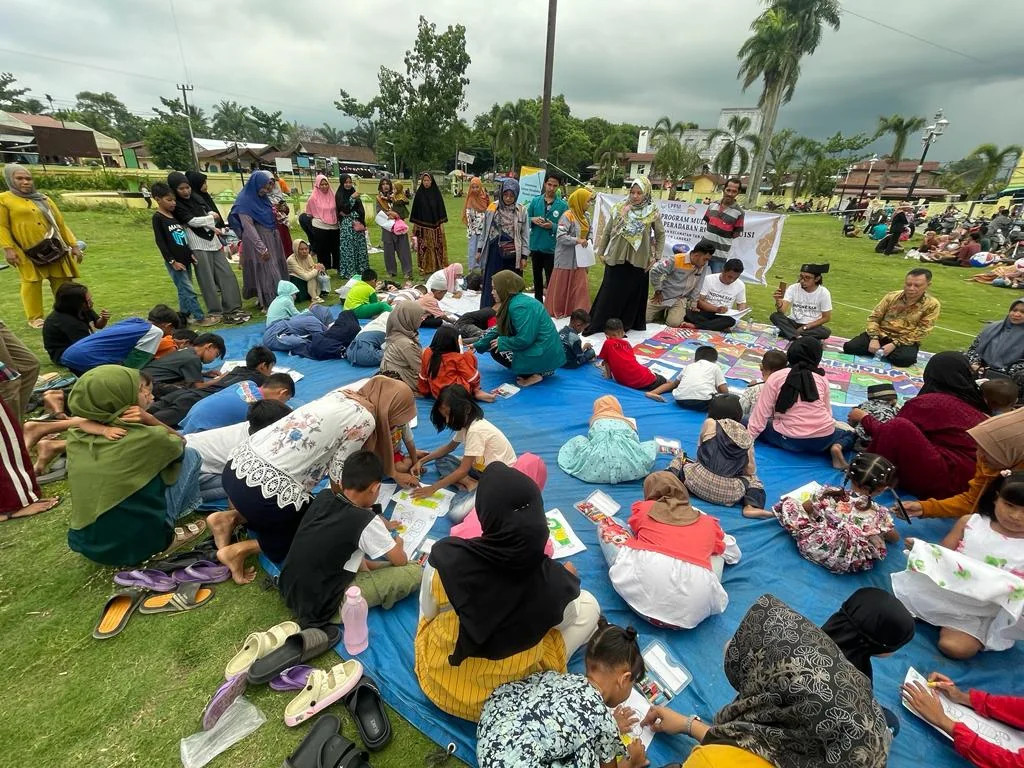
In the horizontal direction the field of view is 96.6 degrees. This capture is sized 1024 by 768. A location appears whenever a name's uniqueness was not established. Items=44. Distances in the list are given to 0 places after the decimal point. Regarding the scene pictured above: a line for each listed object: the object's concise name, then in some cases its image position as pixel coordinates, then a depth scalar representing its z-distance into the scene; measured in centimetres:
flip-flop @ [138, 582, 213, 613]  261
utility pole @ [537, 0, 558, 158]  912
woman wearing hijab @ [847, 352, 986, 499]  333
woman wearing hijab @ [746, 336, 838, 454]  388
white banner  802
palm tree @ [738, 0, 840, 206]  2822
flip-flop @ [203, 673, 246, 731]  204
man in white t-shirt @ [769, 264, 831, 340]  655
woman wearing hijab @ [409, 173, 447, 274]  916
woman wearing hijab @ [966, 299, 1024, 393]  489
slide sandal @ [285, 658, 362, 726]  207
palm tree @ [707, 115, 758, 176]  3828
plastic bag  196
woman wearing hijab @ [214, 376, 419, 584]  268
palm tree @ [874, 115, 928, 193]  3288
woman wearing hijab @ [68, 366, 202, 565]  263
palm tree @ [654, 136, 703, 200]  3988
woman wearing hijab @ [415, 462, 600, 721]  183
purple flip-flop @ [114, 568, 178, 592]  272
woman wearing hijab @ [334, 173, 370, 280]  884
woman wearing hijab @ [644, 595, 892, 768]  140
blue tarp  213
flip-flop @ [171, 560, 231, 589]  278
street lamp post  2177
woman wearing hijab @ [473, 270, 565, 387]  514
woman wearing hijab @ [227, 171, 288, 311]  721
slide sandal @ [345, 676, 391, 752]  200
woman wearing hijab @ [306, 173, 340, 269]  886
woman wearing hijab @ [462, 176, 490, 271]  972
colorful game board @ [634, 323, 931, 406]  551
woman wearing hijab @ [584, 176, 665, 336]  650
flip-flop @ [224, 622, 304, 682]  225
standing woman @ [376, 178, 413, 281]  948
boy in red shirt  533
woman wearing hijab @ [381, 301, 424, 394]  489
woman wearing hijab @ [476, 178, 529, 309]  750
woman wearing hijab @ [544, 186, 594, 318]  720
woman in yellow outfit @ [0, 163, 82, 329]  572
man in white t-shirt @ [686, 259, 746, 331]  727
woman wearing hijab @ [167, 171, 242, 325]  649
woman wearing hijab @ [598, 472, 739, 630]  247
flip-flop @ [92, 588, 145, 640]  247
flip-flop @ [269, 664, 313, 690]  221
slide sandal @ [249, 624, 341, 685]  221
